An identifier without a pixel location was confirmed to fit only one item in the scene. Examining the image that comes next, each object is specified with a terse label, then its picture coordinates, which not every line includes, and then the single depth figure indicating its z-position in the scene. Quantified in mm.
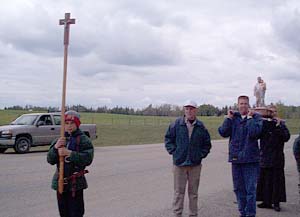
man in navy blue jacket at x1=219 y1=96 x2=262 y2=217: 6344
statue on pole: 9758
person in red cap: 4750
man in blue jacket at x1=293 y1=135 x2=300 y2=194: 7699
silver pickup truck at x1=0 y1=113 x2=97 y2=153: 17438
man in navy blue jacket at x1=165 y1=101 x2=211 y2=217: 6320
